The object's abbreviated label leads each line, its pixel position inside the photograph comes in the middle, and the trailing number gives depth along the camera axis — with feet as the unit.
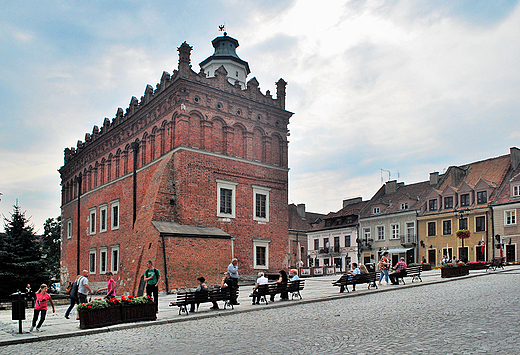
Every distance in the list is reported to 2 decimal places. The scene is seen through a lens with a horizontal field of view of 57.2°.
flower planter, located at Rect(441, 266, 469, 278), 77.25
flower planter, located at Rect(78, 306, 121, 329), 38.76
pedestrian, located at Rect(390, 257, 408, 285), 68.64
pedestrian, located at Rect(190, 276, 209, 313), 46.74
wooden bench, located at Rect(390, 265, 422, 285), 70.53
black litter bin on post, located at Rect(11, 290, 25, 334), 37.95
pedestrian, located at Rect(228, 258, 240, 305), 50.35
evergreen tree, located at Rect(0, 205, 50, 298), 78.18
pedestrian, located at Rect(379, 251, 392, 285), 70.49
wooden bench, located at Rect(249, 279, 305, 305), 52.19
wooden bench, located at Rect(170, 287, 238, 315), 45.39
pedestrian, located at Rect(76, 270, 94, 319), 47.93
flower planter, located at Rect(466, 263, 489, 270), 92.92
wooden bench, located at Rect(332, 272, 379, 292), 59.62
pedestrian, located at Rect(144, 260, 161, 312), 47.44
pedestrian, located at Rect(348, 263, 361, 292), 62.57
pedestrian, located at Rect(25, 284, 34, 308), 65.37
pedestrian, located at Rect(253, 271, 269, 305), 51.93
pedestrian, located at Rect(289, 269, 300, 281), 57.98
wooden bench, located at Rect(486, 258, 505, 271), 92.45
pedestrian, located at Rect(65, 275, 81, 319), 48.60
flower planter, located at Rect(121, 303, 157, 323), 41.27
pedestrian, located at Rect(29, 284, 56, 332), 37.99
